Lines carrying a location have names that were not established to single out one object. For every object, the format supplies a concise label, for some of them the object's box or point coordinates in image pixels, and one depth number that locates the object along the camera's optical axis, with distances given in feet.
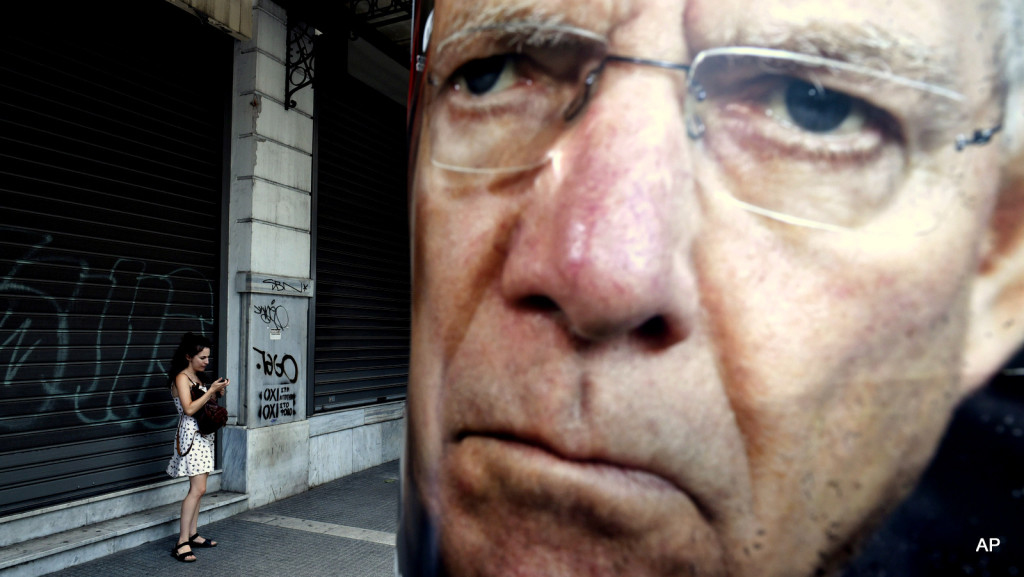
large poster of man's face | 1.89
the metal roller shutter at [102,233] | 13.10
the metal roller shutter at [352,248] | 17.13
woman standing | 13.96
